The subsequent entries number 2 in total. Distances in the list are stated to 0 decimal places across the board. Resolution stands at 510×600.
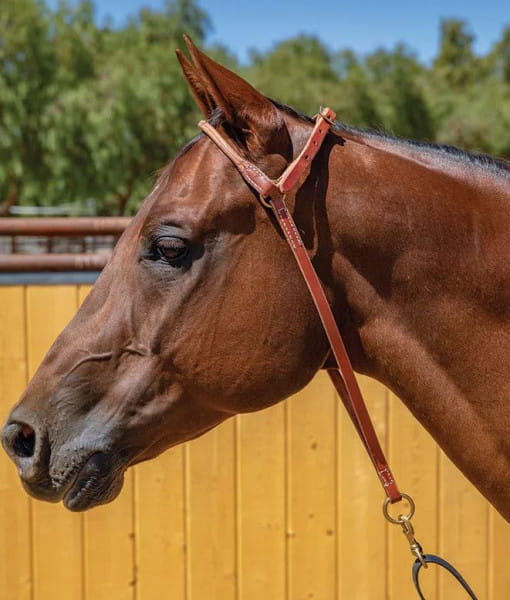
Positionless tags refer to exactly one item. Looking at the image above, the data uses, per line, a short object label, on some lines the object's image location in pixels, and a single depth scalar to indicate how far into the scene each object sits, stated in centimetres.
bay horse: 150
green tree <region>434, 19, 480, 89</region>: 5262
